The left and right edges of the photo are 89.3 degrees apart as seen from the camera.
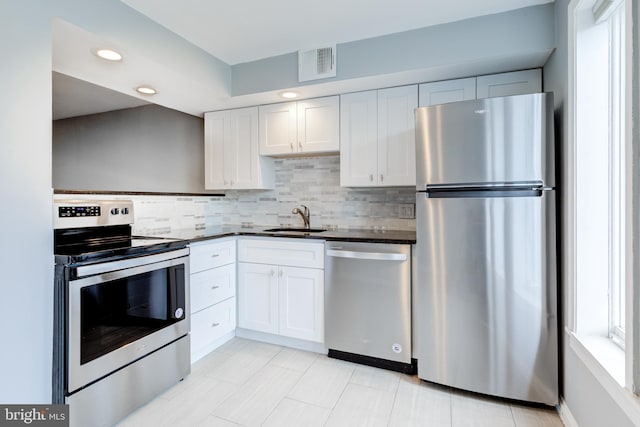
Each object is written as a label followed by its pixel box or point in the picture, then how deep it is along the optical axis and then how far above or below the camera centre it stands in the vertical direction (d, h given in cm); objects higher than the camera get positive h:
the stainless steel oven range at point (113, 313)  152 -53
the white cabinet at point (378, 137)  248 +60
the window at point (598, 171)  152 +20
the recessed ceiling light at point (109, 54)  194 +99
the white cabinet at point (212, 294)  235 -62
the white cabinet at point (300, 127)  273 +76
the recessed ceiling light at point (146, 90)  254 +101
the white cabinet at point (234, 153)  308 +59
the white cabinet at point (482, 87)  219 +89
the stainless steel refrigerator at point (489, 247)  179 -20
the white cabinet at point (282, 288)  250 -60
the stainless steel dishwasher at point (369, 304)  220 -64
